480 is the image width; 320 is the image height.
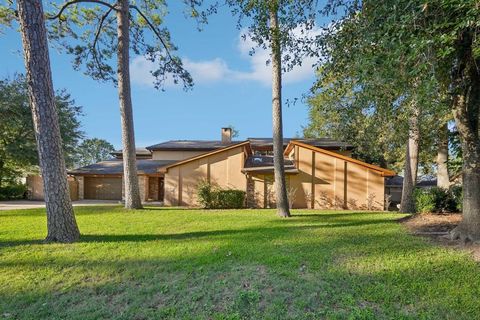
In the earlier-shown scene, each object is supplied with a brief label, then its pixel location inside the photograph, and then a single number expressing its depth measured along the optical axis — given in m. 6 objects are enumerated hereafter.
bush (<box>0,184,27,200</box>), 22.38
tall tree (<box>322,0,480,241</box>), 3.84
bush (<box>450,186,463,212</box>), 9.87
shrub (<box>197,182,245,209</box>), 16.62
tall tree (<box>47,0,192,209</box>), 13.88
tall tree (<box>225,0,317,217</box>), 6.88
